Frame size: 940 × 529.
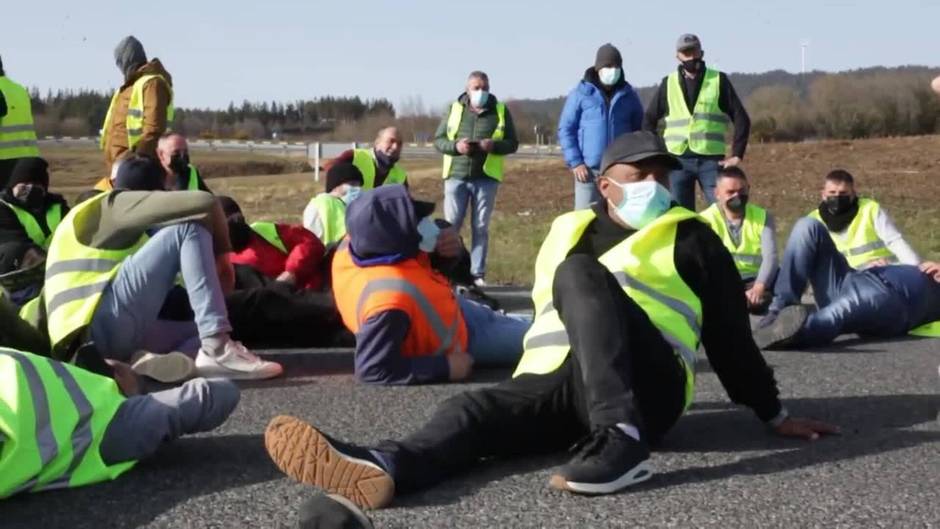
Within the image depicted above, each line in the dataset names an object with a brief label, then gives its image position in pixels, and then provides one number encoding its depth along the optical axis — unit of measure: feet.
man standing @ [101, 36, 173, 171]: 30.89
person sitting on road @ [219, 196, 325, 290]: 26.61
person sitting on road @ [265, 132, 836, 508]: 13.28
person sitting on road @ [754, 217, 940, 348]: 25.39
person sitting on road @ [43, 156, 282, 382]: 19.62
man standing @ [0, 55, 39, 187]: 32.12
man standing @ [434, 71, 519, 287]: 36.86
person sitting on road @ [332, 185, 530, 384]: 19.58
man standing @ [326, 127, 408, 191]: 31.60
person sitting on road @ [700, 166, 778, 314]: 29.63
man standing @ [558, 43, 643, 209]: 36.04
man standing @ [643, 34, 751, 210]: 34.88
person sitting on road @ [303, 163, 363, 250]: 28.55
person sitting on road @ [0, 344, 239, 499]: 13.06
